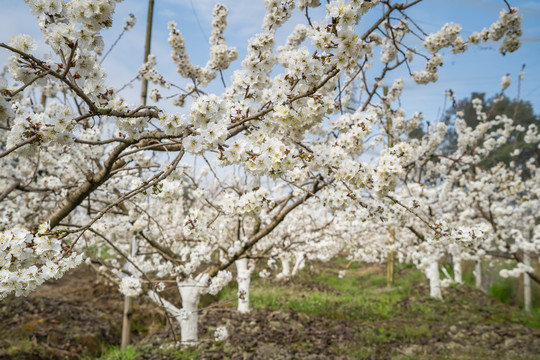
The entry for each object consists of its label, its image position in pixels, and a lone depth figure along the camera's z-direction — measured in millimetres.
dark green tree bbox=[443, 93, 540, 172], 18291
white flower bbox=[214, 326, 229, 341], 4268
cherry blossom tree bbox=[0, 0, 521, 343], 1445
